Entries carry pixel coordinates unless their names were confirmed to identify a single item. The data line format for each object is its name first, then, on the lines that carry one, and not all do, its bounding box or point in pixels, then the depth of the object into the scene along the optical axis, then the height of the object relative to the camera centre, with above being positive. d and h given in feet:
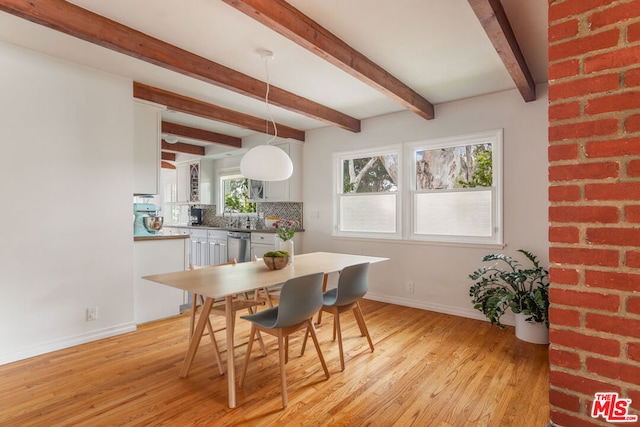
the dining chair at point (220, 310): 7.86 -2.34
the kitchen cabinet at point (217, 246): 19.49 -1.95
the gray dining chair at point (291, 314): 6.72 -2.12
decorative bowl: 8.60 -1.27
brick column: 2.84 +0.06
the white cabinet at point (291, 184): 16.98 +1.48
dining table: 6.61 -1.47
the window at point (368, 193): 14.37 +0.84
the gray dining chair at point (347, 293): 8.41 -2.09
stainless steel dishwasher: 17.99 -1.76
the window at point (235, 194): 21.34 +1.28
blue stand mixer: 12.13 -0.26
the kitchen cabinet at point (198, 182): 22.65 +2.18
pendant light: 8.77 +1.33
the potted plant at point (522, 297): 9.61 -2.55
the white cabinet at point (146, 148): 11.33 +2.30
